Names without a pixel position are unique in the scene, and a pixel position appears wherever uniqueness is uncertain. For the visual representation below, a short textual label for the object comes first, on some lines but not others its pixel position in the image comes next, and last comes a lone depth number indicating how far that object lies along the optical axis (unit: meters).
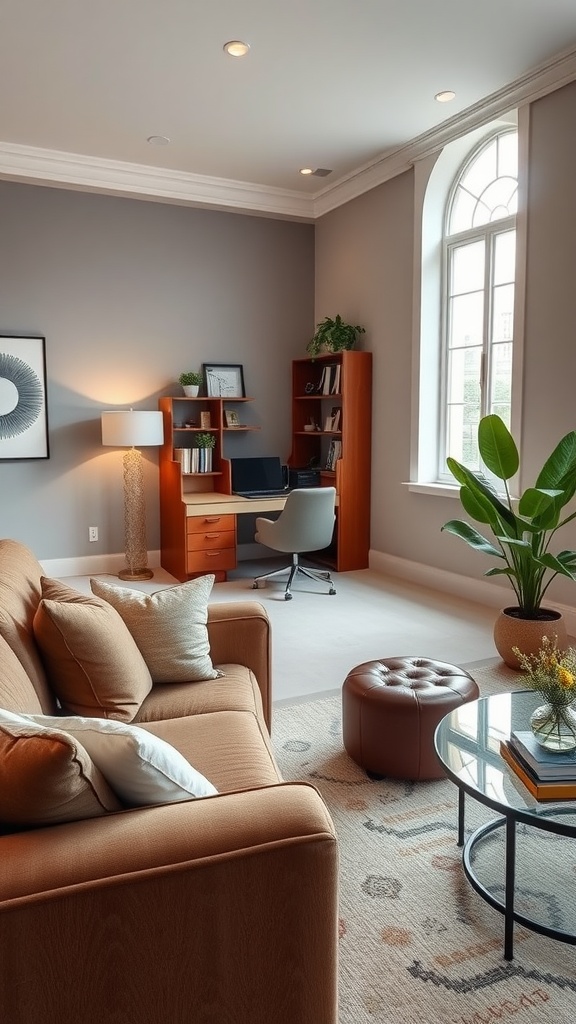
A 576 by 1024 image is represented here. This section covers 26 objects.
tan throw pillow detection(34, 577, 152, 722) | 1.83
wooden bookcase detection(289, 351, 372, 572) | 5.72
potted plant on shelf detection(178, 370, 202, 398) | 5.70
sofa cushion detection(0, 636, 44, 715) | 1.53
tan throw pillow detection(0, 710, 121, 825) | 1.10
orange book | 1.59
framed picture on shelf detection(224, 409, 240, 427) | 6.05
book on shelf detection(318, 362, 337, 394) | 6.00
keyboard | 5.55
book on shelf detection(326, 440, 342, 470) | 5.88
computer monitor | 5.79
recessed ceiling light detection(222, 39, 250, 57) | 3.64
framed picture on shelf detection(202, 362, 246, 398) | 6.01
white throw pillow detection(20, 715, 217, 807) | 1.23
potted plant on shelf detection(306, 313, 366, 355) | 5.77
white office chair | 4.93
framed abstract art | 5.31
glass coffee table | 1.62
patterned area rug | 1.54
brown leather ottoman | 2.34
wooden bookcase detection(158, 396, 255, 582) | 5.37
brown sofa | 1.02
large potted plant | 3.38
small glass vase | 1.72
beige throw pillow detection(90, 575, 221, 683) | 2.18
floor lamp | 5.31
